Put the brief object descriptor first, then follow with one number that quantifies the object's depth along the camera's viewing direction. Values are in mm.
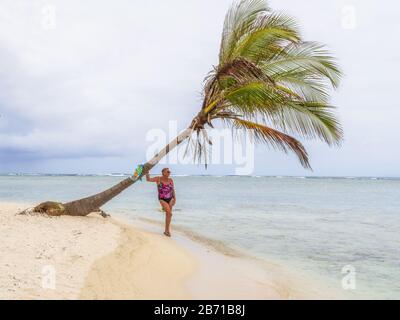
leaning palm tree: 8562
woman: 9305
